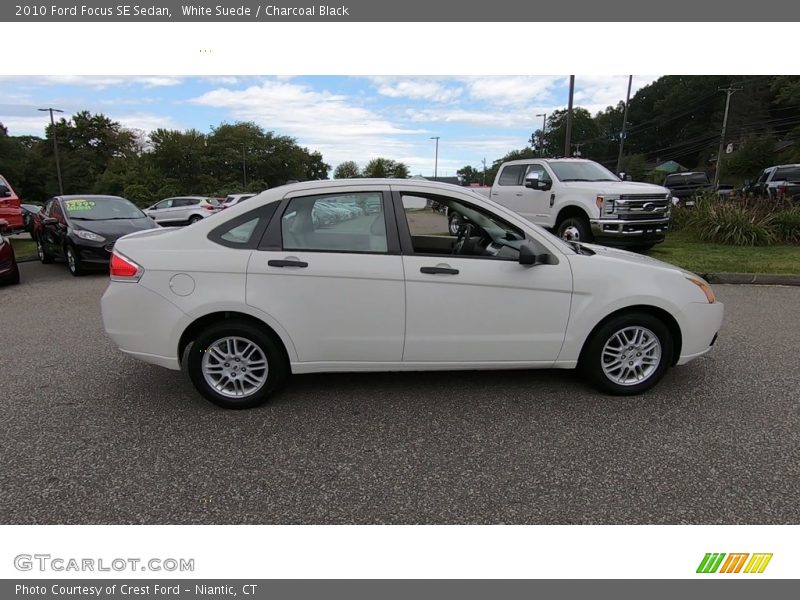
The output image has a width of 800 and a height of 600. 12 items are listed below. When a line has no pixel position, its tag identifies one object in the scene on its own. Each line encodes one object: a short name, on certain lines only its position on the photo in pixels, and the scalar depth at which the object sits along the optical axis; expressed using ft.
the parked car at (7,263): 29.17
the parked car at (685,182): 86.43
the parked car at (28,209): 75.99
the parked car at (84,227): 32.53
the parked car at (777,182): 53.11
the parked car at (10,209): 41.14
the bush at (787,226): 40.25
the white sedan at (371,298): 12.09
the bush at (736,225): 39.68
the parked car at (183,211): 81.15
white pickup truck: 32.17
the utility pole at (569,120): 54.86
